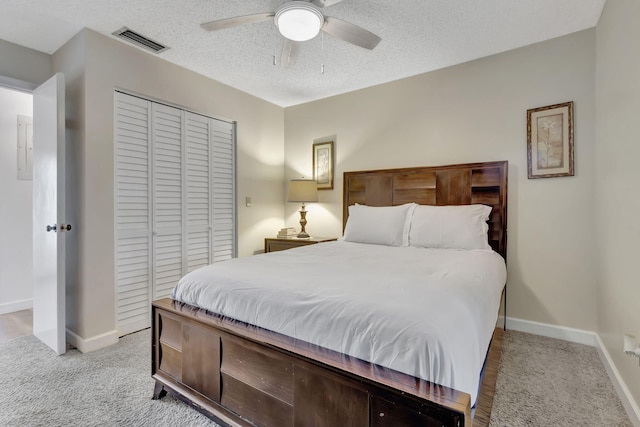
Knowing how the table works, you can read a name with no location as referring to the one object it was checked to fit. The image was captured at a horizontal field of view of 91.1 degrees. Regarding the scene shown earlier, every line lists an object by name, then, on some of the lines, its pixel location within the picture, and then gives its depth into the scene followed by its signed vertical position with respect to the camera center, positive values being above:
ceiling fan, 1.83 +1.15
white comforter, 1.09 -0.41
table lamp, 3.82 +0.21
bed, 1.05 -0.59
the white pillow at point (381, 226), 2.89 -0.16
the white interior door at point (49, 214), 2.38 -0.04
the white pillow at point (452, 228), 2.58 -0.16
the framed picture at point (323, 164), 4.00 +0.59
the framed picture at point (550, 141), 2.58 +0.58
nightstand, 3.62 -0.39
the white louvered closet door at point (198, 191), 3.29 +0.19
